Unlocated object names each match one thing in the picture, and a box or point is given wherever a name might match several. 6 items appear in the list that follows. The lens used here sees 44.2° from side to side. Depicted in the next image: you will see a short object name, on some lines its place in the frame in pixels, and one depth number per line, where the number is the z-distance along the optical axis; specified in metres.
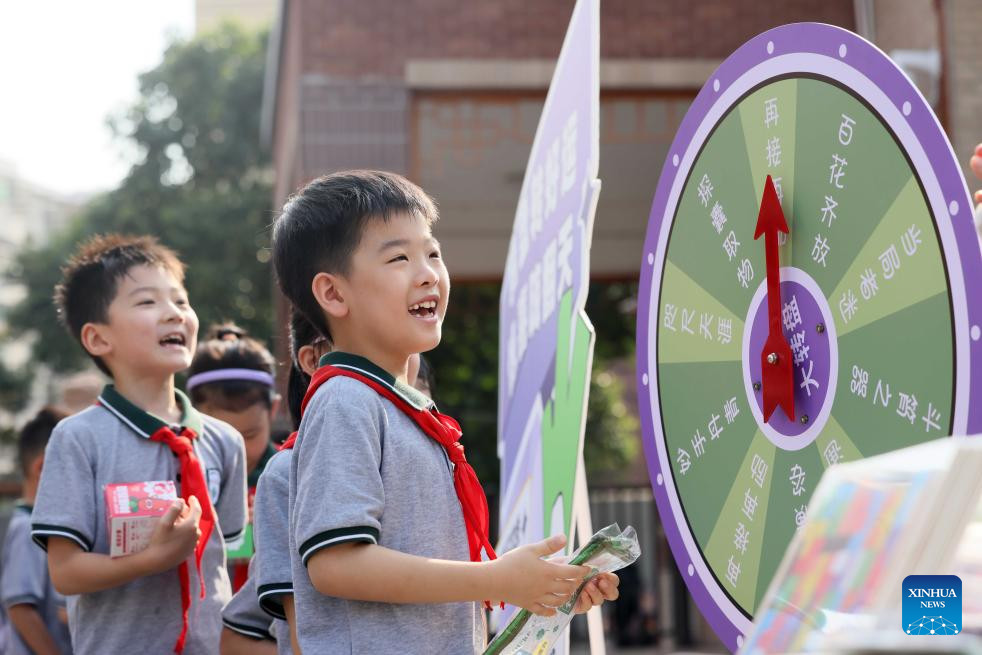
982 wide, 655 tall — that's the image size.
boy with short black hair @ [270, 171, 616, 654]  1.67
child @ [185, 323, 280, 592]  3.63
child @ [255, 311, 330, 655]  2.15
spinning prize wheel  1.53
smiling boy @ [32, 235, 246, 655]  2.59
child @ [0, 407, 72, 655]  3.85
